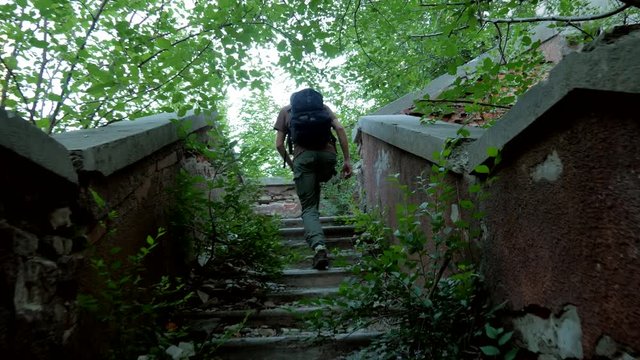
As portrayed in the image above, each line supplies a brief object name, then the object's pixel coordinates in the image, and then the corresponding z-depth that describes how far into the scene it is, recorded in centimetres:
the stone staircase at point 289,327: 248
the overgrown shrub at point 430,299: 172
